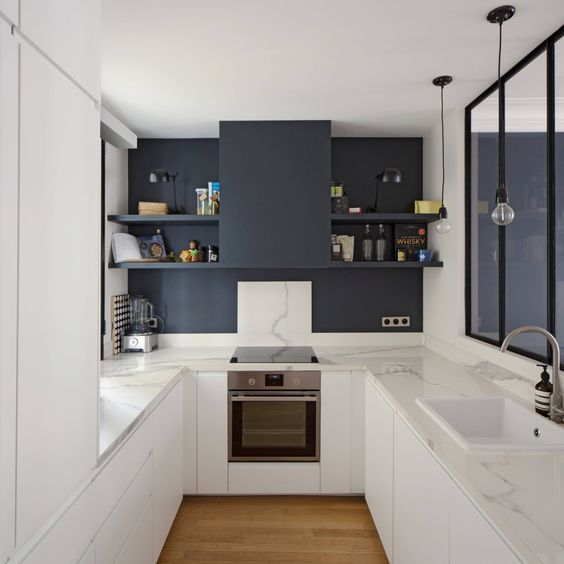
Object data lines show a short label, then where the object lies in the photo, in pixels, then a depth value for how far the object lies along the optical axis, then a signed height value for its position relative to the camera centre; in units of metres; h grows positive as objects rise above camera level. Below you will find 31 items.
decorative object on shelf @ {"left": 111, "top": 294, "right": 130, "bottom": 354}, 3.13 -0.23
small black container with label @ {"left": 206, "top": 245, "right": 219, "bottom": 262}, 3.30 +0.24
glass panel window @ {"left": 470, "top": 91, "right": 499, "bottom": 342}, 2.88 +0.29
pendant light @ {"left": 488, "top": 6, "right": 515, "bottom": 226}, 1.77 +0.36
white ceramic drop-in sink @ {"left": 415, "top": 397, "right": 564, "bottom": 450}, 1.83 -0.56
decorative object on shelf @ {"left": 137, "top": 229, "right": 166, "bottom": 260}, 3.40 +0.29
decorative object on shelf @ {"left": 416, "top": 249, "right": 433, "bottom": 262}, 3.25 +0.21
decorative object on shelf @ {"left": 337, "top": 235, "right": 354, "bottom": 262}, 3.38 +0.31
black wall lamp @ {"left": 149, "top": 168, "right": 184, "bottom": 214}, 3.08 +0.74
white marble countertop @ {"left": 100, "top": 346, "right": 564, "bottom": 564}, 1.04 -0.51
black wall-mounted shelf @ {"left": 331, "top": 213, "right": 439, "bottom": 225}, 3.11 +0.47
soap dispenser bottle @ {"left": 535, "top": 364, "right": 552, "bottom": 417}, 1.77 -0.42
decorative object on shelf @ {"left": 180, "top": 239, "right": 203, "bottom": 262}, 3.27 +0.23
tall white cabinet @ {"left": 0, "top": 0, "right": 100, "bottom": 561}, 0.91 +0.07
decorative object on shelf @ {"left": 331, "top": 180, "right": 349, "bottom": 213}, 3.25 +0.62
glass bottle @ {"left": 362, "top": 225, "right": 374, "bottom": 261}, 3.37 +0.28
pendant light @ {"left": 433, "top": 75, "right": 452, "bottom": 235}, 2.42 +0.42
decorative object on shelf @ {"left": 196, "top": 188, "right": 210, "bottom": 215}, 3.22 +0.58
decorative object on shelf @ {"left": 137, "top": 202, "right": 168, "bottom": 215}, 3.27 +0.55
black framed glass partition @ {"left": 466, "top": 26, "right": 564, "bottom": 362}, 2.07 +0.40
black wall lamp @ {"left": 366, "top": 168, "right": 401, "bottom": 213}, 2.98 +0.72
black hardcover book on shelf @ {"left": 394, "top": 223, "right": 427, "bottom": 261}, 3.43 +0.37
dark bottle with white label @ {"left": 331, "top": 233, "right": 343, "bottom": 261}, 3.36 +0.27
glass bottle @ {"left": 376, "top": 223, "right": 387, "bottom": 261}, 3.34 +0.28
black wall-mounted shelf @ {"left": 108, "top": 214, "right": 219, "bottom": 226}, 3.11 +0.46
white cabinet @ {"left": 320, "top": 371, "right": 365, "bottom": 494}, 2.83 -0.90
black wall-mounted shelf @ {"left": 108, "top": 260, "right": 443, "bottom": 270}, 3.10 +0.14
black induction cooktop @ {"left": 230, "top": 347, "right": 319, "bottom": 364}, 2.92 -0.46
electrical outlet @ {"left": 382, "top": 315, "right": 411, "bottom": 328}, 3.51 -0.27
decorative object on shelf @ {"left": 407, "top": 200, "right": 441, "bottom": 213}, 3.14 +0.55
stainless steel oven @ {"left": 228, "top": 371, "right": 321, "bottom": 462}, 2.83 -0.80
